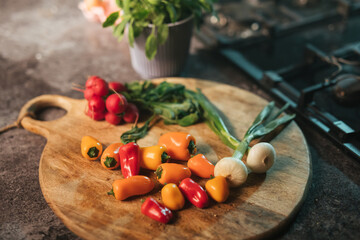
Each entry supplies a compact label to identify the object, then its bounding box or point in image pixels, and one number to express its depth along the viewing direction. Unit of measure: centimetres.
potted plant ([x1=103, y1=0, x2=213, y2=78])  70
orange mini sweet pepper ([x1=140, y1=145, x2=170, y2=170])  60
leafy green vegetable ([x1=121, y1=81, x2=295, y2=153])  65
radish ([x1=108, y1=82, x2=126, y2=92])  69
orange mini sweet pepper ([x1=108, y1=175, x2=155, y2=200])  56
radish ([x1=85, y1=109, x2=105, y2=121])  68
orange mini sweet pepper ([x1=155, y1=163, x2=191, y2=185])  58
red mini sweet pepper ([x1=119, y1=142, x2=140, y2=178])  59
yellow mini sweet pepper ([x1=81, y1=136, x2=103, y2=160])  62
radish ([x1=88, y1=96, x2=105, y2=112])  67
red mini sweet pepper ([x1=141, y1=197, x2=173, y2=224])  53
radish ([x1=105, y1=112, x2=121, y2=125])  68
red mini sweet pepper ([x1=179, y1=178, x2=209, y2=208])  55
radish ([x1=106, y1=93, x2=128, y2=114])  66
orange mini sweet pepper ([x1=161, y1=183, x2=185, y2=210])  55
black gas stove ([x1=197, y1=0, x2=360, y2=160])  70
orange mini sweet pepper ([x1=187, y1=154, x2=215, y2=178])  59
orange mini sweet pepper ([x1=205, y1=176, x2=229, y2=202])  55
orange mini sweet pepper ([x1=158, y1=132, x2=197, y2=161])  61
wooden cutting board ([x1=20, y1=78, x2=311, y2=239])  53
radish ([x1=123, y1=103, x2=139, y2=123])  68
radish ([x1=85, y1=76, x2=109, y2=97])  66
